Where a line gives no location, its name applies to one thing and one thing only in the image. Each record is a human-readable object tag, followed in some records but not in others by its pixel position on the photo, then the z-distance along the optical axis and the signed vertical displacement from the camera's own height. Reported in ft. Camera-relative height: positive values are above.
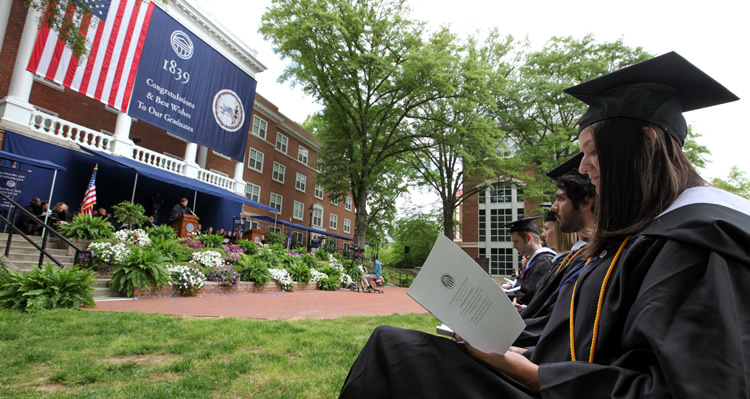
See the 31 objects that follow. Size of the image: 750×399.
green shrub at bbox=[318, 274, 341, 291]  44.70 -3.99
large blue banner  47.52 +23.09
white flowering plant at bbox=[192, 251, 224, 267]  31.78 -1.29
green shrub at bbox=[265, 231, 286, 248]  67.97 +2.00
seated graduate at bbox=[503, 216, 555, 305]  13.41 +0.35
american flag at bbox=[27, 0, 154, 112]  38.19 +20.54
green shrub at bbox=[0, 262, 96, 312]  16.53 -2.68
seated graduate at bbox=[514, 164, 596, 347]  6.97 +1.22
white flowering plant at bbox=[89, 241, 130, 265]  25.82 -1.01
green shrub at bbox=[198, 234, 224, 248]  40.52 +0.48
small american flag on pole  36.40 +3.68
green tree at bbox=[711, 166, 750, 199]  76.74 +21.35
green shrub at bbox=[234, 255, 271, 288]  34.17 -2.36
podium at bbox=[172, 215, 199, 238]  40.14 +2.02
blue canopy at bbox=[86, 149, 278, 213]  44.98 +9.17
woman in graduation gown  2.56 -0.19
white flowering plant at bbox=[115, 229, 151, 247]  30.17 +0.19
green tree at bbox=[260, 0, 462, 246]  58.65 +31.11
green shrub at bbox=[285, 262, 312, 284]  40.85 -2.64
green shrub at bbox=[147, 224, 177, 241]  34.60 +0.88
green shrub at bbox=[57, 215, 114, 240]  28.53 +0.64
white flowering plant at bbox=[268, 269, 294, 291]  36.80 -3.03
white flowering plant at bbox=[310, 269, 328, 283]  43.97 -3.09
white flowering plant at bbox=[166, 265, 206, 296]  27.25 -2.81
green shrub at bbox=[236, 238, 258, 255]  45.78 +0.06
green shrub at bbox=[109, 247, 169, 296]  24.09 -2.25
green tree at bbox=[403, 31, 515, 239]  60.23 +23.35
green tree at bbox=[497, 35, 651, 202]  62.13 +30.53
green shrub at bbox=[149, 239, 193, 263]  29.86 -0.65
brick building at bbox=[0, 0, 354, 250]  40.29 +13.65
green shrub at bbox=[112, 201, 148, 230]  35.50 +2.54
